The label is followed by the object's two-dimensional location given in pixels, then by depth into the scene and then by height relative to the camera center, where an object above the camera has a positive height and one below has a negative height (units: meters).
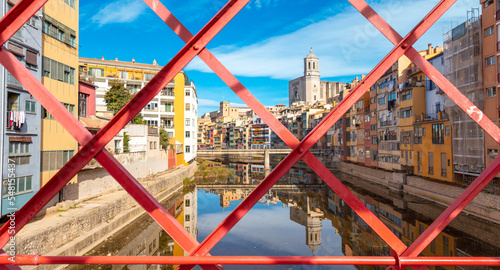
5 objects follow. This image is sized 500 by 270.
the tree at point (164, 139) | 34.22 +0.46
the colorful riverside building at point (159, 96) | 39.53 +6.45
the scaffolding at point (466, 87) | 20.06 +3.65
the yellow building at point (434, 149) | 24.08 -0.46
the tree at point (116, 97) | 32.19 +5.02
